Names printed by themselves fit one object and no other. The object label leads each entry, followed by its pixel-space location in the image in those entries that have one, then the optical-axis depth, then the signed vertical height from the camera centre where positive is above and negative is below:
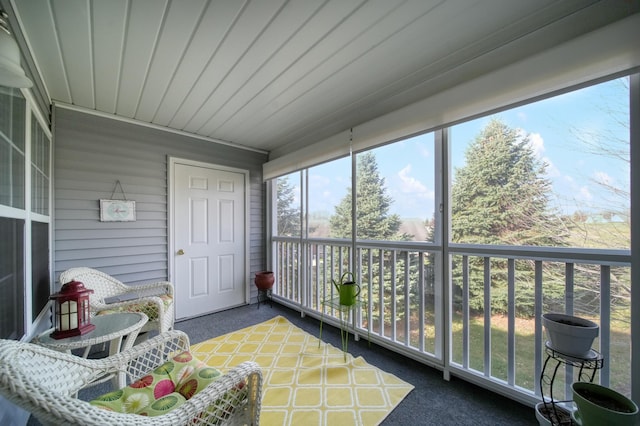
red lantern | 1.36 -0.55
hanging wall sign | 2.55 +0.04
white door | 3.07 -0.35
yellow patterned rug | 1.53 -1.28
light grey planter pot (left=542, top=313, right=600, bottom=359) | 1.13 -0.59
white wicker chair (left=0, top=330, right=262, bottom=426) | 0.68 -0.67
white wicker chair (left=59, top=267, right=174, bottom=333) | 2.05 -0.77
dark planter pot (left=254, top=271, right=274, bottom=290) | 3.37 -0.94
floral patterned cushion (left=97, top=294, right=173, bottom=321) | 2.06 -0.81
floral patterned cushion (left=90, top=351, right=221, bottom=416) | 1.03 -0.82
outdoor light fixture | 0.88 +0.57
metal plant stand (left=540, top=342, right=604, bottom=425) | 1.13 -0.93
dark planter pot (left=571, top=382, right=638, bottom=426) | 0.95 -0.82
